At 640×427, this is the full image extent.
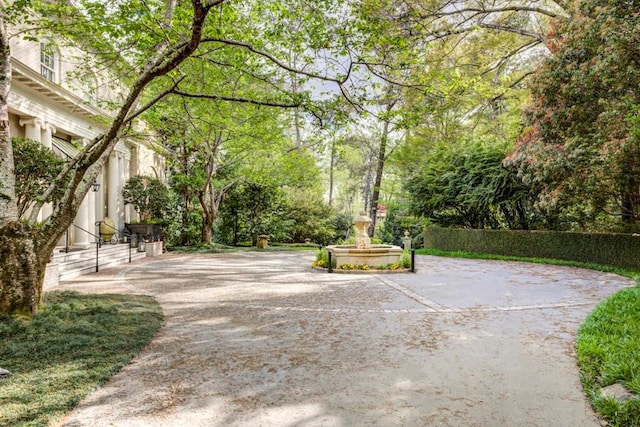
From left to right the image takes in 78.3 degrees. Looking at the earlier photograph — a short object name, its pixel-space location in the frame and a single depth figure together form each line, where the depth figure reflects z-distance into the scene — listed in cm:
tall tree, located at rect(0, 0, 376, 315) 546
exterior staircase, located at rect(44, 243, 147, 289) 925
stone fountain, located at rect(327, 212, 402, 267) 1217
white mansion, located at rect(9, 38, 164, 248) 1195
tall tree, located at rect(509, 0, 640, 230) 858
